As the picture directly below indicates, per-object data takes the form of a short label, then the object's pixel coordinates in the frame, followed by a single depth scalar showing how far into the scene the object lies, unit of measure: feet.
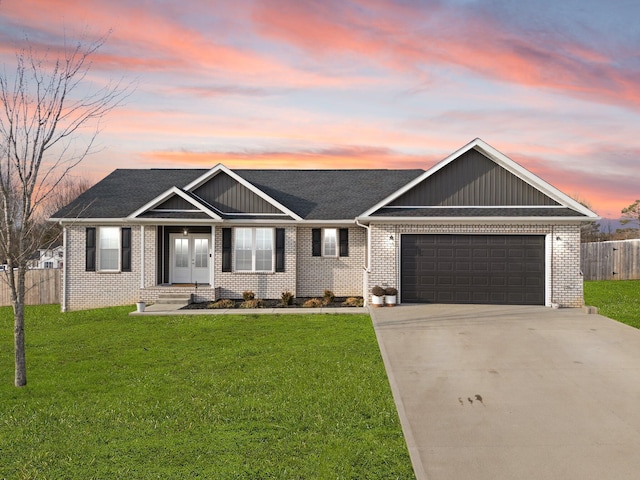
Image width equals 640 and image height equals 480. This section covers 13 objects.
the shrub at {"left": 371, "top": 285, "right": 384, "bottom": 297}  54.95
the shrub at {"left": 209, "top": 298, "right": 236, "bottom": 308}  57.93
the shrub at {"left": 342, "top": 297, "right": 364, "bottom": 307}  59.09
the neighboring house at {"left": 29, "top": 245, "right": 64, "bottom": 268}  139.01
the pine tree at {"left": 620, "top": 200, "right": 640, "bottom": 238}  138.62
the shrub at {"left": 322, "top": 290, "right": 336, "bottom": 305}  60.54
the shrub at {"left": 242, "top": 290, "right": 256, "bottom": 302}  62.03
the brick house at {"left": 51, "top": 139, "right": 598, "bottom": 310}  55.47
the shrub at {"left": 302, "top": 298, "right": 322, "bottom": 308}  58.08
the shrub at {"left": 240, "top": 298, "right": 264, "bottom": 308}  58.04
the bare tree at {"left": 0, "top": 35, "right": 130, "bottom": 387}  26.61
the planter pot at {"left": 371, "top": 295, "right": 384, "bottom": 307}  55.31
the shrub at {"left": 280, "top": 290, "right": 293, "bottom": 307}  59.21
